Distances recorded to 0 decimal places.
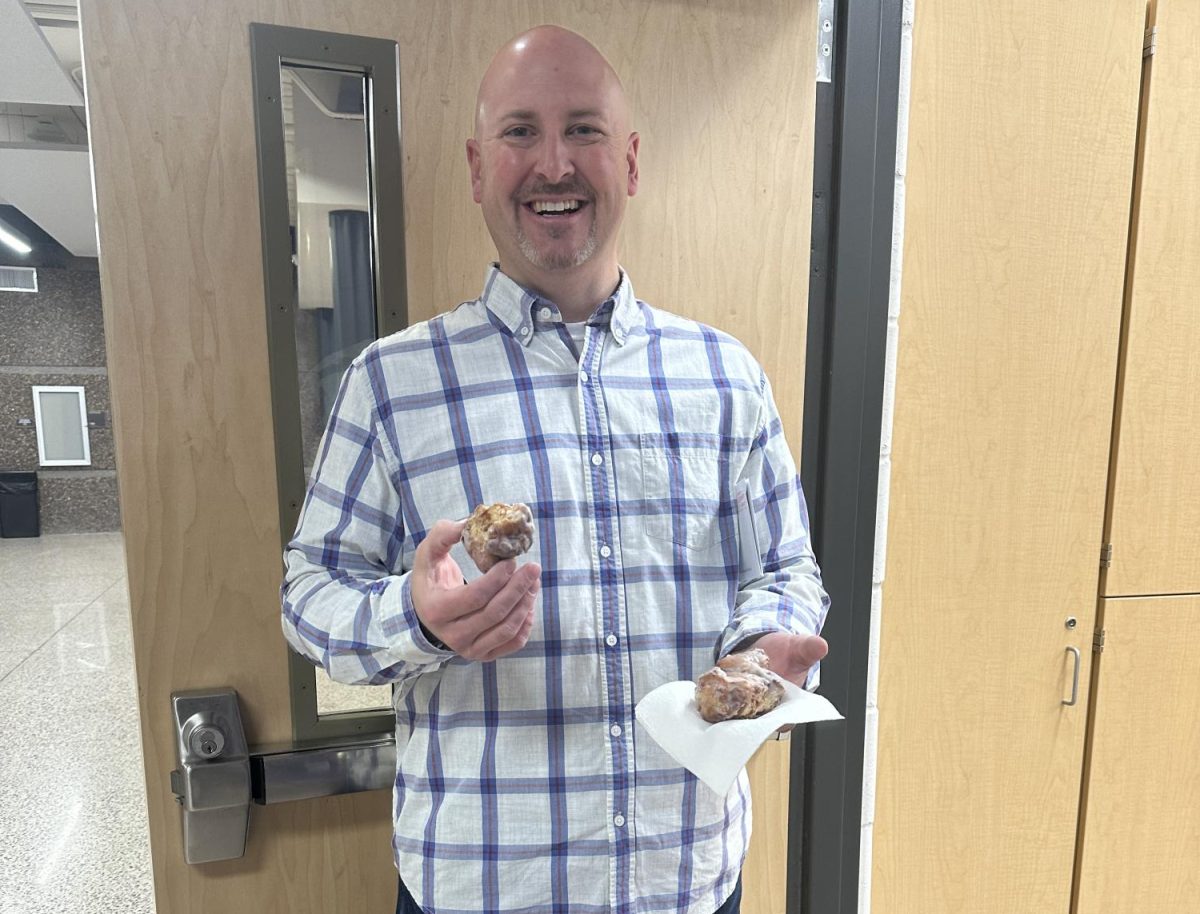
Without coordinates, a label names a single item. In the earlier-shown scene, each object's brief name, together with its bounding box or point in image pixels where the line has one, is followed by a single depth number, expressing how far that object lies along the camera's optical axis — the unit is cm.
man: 99
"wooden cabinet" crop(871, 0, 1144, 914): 156
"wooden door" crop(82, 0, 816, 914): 115
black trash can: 815
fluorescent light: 786
